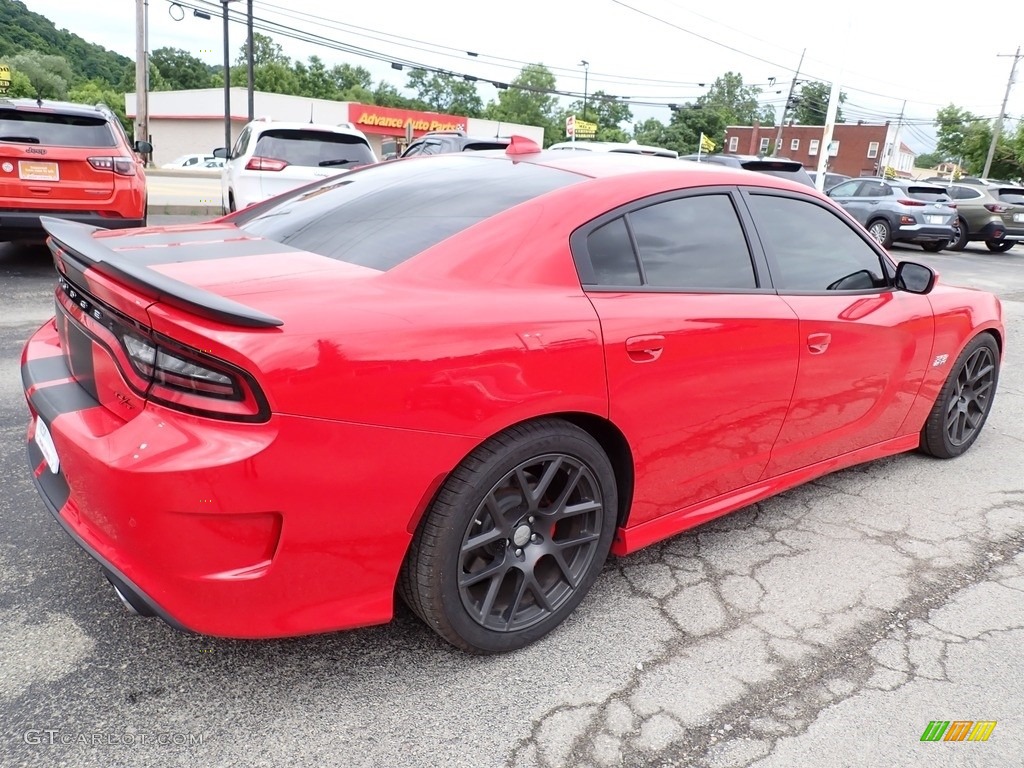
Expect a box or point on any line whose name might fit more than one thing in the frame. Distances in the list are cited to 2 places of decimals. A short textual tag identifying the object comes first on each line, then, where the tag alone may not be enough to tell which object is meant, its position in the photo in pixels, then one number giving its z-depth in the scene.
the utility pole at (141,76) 17.92
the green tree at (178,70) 83.54
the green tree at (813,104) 87.69
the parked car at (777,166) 10.48
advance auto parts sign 51.59
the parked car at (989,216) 17.38
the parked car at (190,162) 34.22
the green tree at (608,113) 101.69
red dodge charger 1.78
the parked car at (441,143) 13.66
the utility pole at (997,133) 46.06
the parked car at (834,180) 19.08
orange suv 6.88
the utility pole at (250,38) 25.11
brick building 78.75
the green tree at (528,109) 95.19
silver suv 15.76
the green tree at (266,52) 92.25
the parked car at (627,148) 9.82
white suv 9.26
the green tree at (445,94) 104.00
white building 47.84
